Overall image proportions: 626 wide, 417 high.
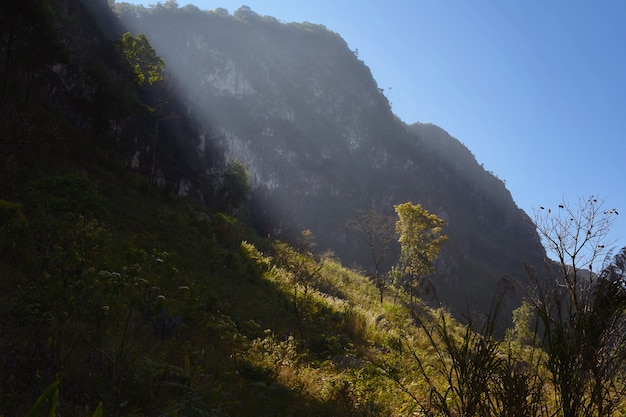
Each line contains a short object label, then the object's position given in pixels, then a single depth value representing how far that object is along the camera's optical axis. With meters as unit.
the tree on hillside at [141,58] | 21.25
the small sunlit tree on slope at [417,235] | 23.42
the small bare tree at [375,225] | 22.12
